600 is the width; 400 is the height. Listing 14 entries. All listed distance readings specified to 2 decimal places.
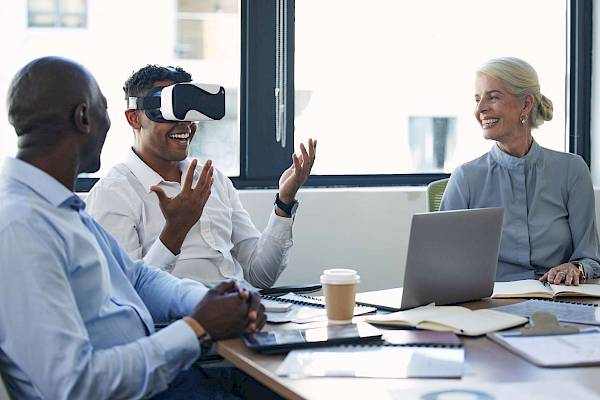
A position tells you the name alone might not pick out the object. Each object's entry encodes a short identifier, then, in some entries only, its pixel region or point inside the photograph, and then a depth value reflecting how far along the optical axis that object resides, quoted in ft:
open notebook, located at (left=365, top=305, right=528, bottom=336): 6.06
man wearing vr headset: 7.71
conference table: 4.66
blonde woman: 9.07
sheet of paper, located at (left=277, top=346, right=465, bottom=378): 5.00
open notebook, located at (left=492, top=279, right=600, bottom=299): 7.38
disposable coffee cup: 6.31
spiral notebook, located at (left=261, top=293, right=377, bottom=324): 6.48
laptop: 6.59
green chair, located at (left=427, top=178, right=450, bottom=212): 10.05
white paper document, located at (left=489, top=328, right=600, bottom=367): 5.20
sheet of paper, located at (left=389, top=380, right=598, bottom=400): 4.50
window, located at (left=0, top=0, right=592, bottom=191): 10.94
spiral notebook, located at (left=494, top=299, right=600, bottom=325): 6.37
